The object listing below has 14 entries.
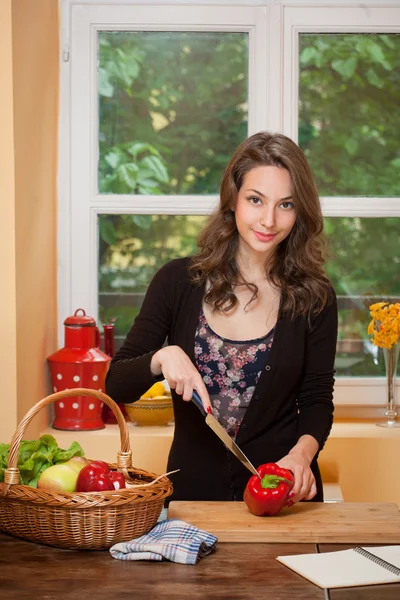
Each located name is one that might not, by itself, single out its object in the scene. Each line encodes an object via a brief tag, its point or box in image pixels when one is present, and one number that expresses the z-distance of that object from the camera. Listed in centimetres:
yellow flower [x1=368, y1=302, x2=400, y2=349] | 378
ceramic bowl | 375
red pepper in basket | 223
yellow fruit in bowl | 377
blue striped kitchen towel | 217
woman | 285
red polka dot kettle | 370
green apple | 225
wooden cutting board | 233
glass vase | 381
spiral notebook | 208
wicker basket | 219
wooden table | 203
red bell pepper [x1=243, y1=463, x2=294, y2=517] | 241
